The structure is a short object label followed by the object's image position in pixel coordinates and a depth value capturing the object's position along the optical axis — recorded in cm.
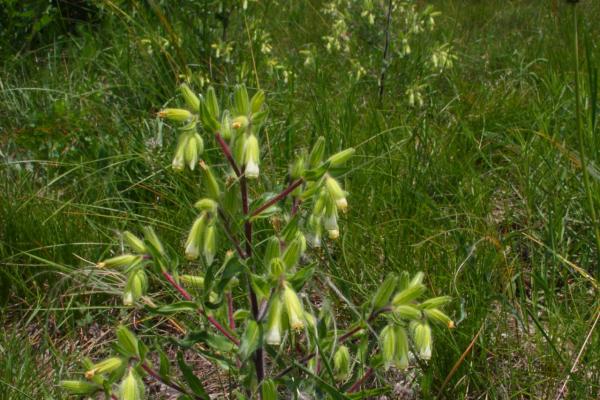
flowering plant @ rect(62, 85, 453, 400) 47
